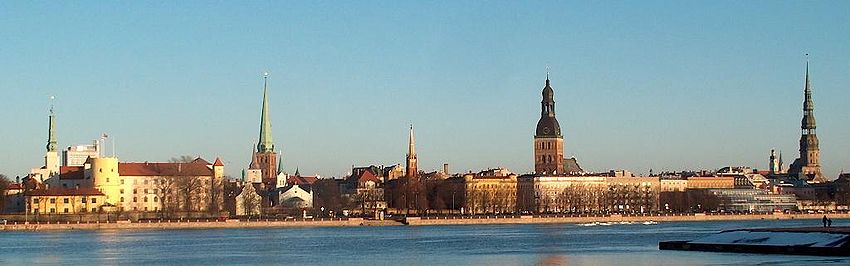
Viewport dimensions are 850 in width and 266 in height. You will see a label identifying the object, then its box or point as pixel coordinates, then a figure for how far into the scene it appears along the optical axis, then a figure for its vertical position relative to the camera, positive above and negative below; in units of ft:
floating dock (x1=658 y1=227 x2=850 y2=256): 177.99 -1.81
